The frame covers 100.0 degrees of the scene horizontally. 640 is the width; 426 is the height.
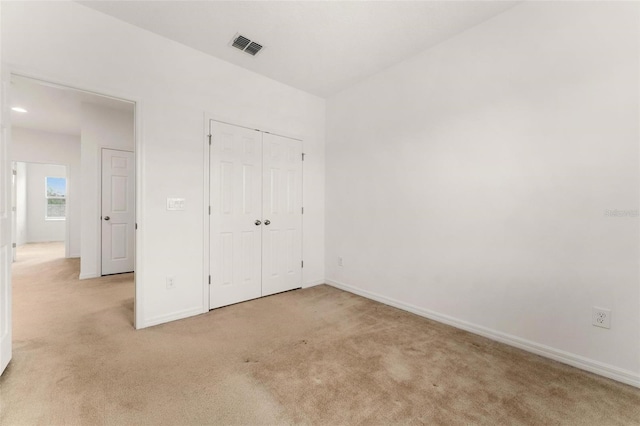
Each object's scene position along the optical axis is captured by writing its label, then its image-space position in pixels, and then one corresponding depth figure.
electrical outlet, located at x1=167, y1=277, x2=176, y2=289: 2.74
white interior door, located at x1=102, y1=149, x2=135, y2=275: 4.61
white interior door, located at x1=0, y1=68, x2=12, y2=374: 1.83
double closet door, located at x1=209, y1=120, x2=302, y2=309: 3.08
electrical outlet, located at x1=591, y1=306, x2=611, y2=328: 1.87
